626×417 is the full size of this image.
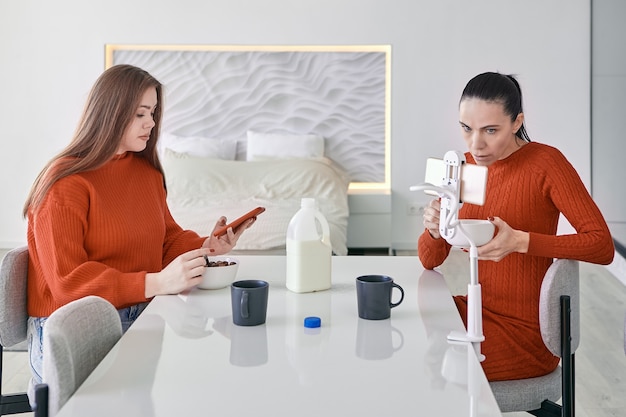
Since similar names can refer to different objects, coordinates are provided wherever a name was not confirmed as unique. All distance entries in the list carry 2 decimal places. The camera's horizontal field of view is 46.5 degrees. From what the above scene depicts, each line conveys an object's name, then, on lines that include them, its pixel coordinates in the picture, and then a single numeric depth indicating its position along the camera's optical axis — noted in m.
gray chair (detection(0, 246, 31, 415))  1.68
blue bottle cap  1.41
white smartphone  1.35
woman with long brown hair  1.68
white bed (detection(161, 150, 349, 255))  4.41
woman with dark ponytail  1.74
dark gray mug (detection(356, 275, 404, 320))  1.45
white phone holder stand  1.34
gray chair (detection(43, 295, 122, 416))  1.15
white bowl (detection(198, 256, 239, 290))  1.71
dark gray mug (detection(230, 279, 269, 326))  1.40
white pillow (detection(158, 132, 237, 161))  5.61
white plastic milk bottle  1.65
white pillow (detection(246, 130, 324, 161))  5.60
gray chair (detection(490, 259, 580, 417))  1.63
